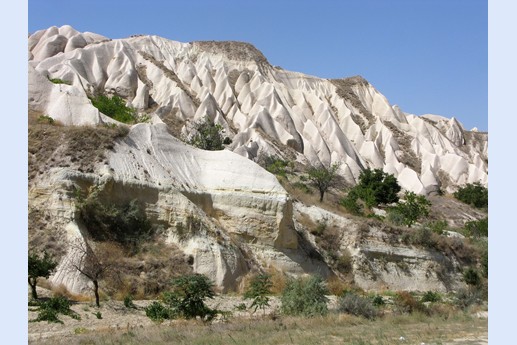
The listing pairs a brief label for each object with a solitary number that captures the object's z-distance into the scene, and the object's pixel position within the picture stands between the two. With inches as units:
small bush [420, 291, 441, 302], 834.2
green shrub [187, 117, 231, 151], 1593.3
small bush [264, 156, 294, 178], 1577.3
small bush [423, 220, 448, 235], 1237.9
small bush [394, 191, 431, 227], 1461.7
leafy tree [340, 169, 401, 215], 1618.6
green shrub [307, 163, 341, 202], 1485.0
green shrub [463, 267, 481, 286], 1063.0
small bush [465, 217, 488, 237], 1453.1
